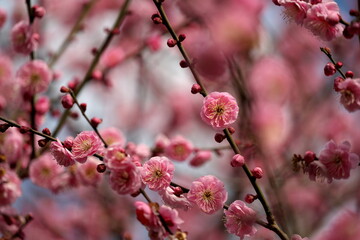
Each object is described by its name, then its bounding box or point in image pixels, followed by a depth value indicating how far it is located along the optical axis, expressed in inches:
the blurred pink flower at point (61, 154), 59.0
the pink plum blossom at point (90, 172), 64.5
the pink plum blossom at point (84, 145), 59.0
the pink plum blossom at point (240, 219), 58.7
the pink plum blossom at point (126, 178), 58.2
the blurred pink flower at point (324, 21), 58.3
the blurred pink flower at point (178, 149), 64.3
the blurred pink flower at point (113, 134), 65.3
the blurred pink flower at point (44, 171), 64.6
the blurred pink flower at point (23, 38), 64.1
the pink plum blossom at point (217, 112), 59.4
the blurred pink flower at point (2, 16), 67.1
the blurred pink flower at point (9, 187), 62.4
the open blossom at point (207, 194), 59.1
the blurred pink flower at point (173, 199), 59.0
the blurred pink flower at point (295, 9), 58.6
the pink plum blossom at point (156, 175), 59.0
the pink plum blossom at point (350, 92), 58.2
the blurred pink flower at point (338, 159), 58.4
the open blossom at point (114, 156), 58.2
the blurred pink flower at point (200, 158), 65.1
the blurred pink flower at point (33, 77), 64.9
